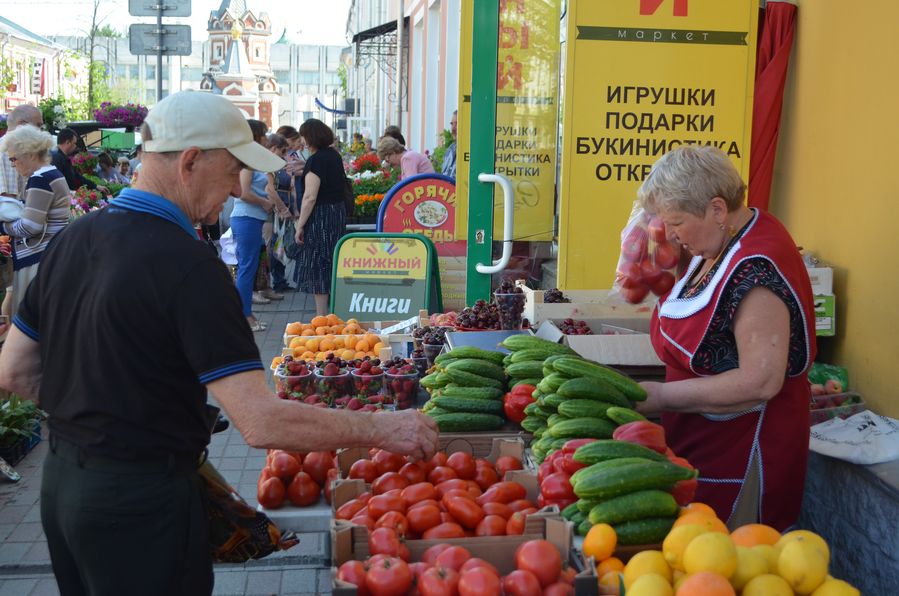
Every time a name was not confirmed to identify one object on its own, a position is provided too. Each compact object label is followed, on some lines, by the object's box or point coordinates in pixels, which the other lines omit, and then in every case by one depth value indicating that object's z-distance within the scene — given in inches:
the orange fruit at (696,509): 94.7
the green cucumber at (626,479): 95.0
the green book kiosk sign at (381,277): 290.8
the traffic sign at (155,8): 488.7
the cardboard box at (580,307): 185.3
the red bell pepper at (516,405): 134.4
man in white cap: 87.6
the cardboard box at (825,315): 193.2
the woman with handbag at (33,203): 308.0
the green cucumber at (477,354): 146.9
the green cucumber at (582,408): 114.5
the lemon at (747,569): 82.1
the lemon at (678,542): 85.1
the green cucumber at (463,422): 130.1
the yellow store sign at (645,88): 195.9
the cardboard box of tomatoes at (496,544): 90.7
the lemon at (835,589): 79.1
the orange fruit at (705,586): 76.7
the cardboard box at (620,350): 158.4
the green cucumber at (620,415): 113.3
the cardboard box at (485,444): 122.9
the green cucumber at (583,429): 112.0
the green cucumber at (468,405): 133.8
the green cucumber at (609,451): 100.6
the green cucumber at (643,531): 92.8
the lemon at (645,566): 84.7
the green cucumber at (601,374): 121.6
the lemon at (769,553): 83.7
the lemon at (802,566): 80.4
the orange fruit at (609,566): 88.7
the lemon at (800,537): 84.8
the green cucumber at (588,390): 116.9
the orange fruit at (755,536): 89.1
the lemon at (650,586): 78.9
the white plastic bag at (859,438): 154.9
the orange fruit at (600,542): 90.6
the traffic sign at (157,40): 493.4
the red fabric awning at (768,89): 222.1
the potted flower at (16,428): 248.1
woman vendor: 115.3
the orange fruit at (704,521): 89.3
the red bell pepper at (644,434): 106.2
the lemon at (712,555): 80.0
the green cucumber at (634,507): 93.6
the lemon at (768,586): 78.9
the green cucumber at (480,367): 141.9
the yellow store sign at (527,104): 218.8
